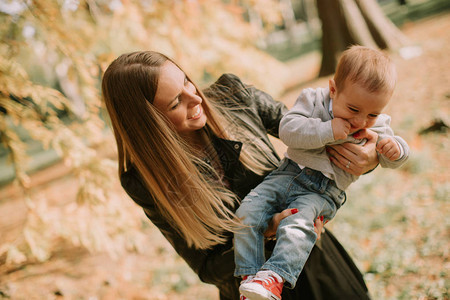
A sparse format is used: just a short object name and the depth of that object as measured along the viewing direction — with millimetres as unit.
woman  1647
